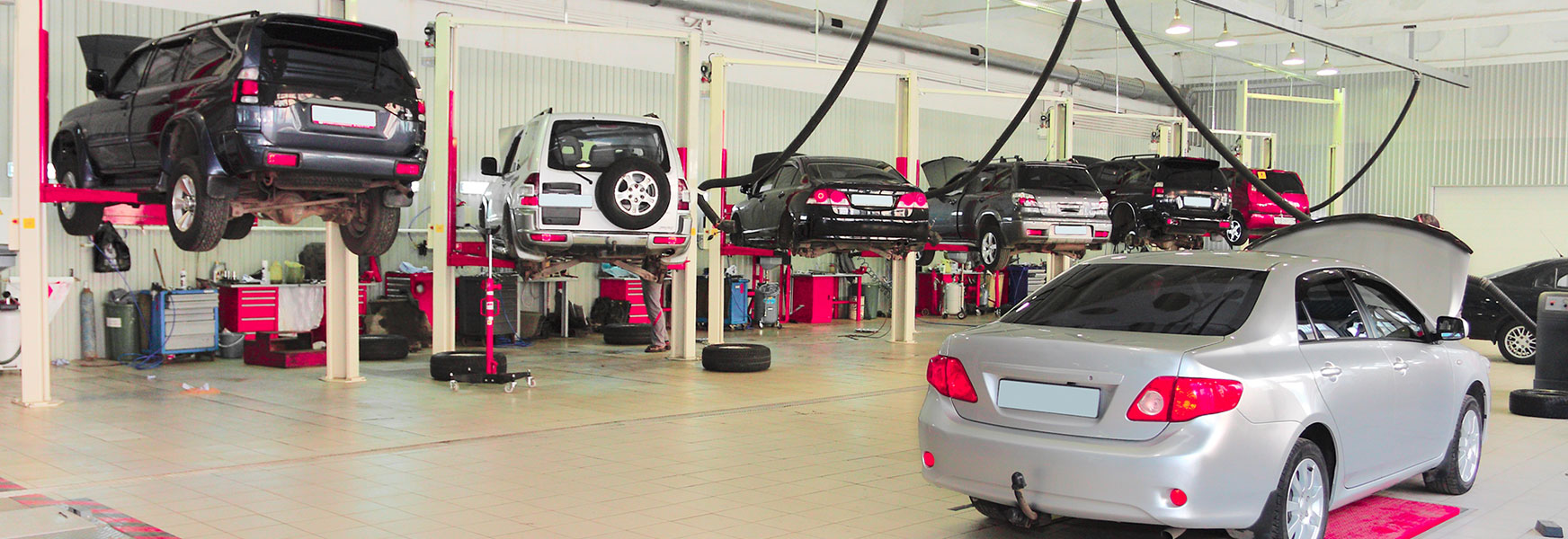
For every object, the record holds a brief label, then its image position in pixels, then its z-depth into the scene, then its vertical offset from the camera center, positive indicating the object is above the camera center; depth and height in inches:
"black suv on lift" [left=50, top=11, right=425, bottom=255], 282.8 +30.7
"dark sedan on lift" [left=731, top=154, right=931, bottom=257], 472.1 +15.7
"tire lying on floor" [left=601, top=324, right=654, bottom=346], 557.3 -42.5
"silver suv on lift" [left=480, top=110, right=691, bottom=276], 386.0 +17.3
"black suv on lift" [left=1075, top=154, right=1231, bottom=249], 594.2 +23.7
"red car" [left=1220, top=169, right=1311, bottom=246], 686.5 +23.0
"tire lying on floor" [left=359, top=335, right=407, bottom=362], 469.7 -42.3
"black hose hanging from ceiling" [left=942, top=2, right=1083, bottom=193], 318.7 +45.8
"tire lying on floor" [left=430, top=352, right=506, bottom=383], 389.4 -40.4
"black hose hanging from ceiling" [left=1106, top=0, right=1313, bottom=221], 308.8 +35.1
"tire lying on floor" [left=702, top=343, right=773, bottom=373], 433.7 -42.1
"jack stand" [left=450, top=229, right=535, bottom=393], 359.6 -40.2
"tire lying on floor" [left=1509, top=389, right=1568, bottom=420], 334.6 -44.4
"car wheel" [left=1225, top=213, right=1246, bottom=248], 652.7 +9.1
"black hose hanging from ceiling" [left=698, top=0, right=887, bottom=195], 279.1 +40.0
